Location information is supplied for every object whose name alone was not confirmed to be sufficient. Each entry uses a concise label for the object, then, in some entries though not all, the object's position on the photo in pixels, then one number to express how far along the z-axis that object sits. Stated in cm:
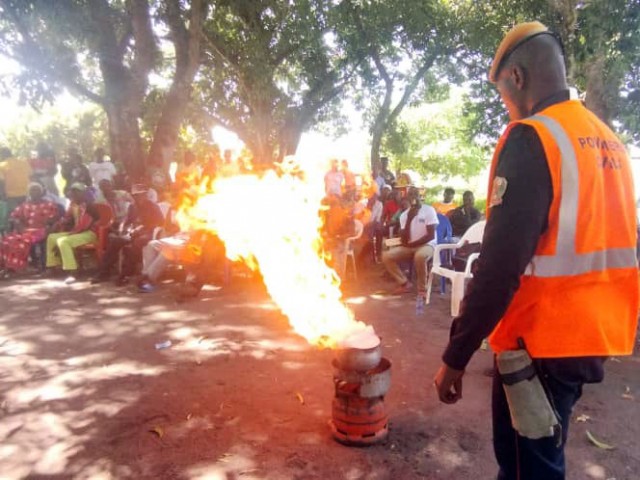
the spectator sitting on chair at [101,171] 1306
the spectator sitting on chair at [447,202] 1222
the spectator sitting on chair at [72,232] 1033
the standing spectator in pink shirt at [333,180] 1076
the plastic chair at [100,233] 1039
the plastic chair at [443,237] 895
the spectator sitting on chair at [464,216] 1075
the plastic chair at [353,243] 963
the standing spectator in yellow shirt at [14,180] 1236
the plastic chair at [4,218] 1170
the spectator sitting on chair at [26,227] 1077
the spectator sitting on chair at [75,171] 1335
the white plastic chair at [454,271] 700
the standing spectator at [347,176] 1152
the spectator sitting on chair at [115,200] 1086
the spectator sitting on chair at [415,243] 853
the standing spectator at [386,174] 1442
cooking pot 367
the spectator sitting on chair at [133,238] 995
